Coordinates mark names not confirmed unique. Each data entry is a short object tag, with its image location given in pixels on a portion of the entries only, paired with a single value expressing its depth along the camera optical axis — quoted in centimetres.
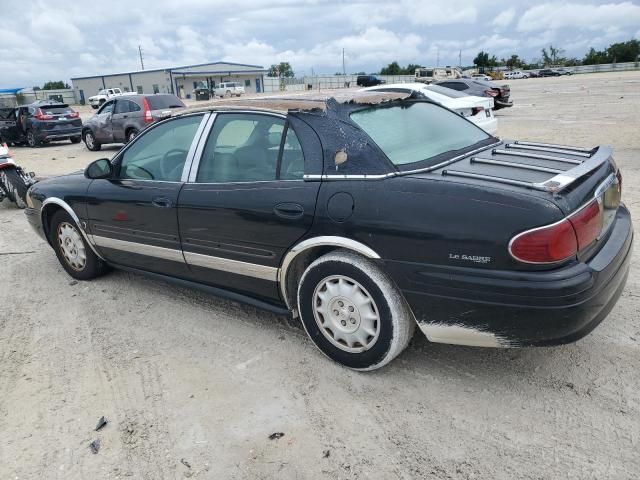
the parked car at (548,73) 7310
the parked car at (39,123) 1802
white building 6812
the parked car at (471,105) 1006
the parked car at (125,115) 1432
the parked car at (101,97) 5222
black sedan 250
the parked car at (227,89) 6134
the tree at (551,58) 9968
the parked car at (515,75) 7619
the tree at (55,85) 10075
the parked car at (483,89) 1714
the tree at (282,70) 10758
